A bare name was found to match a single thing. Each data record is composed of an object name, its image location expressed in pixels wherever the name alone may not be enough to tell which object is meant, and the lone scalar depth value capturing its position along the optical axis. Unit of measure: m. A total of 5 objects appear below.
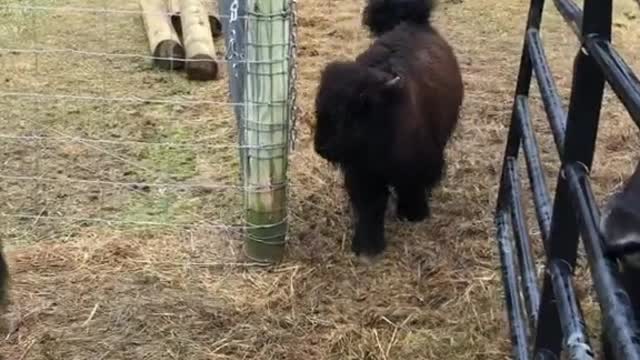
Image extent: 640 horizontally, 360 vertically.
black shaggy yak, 3.83
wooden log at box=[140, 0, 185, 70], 6.16
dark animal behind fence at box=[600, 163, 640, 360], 1.58
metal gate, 1.60
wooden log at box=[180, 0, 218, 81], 5.99
